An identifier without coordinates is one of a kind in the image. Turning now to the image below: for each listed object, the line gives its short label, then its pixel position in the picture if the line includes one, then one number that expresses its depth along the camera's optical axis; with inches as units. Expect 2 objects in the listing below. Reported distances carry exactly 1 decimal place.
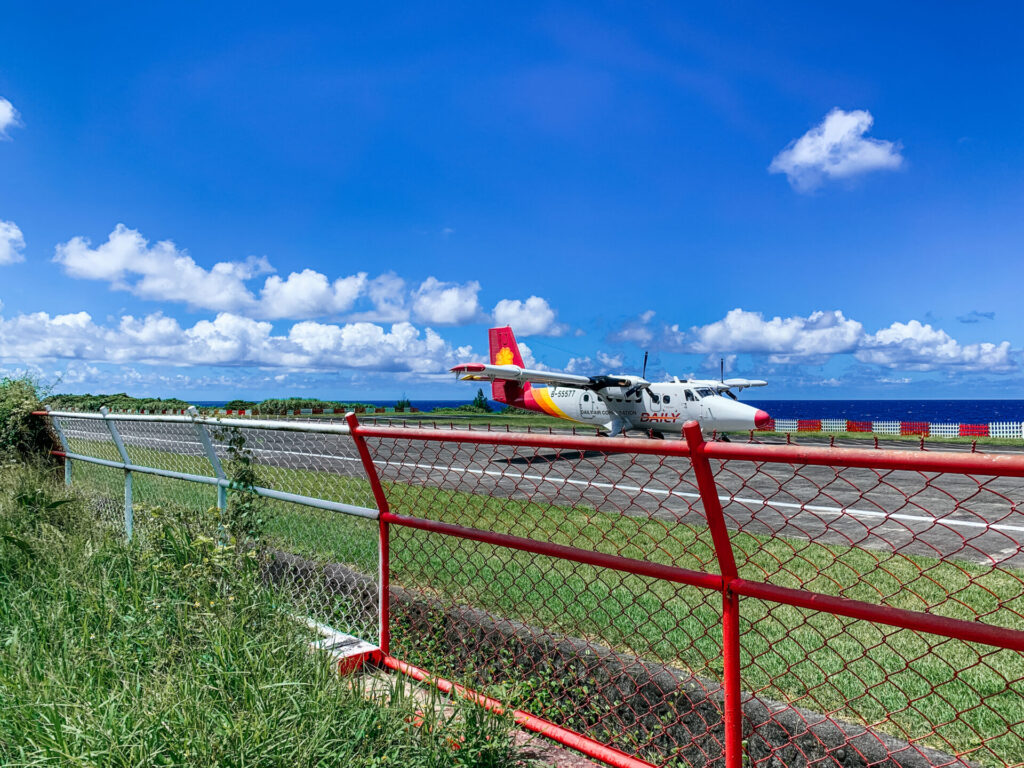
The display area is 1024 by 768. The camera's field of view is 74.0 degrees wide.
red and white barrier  1163.9
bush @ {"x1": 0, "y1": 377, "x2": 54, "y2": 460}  343.9
